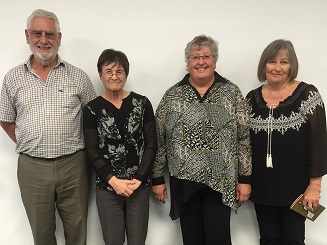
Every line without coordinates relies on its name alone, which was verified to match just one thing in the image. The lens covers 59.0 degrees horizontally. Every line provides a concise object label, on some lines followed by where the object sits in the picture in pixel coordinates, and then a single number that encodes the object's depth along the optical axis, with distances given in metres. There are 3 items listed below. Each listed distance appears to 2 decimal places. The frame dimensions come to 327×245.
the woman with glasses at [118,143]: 1.56
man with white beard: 1.61
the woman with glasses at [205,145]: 1.56
